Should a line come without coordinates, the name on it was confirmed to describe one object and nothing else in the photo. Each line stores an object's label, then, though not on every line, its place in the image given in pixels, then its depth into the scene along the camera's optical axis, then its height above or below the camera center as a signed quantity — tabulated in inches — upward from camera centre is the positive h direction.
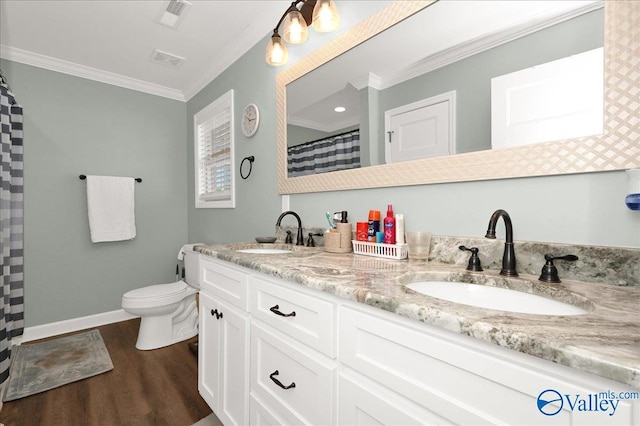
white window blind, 104.3 +20.7
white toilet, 87.7 -32.2
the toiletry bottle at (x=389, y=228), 49.3 -3.6
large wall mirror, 31.4 +17.6
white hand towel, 110.7 +0.0
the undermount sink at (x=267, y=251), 64.8 -9.8
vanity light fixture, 56.5 +37.0
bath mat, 73.1 -44.0
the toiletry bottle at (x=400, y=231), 48.4 -4.1
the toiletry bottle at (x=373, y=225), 52.2 -3.3
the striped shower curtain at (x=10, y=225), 75.6 -4.7
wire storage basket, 47.3 -7.3
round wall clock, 88.3 +26.8
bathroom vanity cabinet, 18.3 -14.4
